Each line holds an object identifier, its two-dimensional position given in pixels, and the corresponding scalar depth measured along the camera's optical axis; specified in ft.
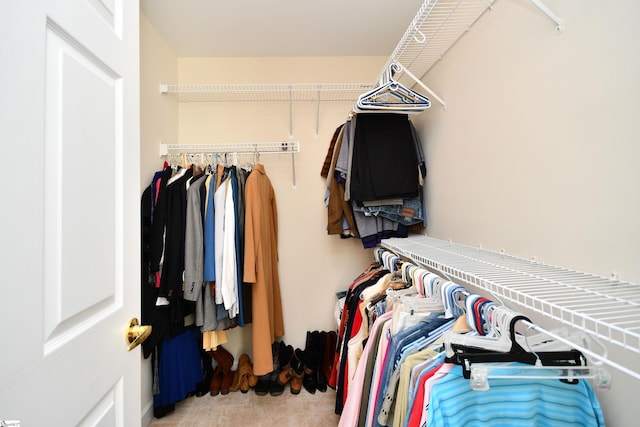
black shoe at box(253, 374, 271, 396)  6.02
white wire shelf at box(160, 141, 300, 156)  6.12
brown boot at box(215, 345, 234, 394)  6.26
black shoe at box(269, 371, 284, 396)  5.99
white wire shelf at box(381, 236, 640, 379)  1.74
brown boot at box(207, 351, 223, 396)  6.14
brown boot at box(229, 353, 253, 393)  6.18
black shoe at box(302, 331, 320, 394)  6.15
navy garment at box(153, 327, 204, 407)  5.51
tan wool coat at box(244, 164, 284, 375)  5.35
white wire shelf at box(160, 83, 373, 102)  6.40
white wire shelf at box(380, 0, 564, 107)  3.76
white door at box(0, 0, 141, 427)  1.31
